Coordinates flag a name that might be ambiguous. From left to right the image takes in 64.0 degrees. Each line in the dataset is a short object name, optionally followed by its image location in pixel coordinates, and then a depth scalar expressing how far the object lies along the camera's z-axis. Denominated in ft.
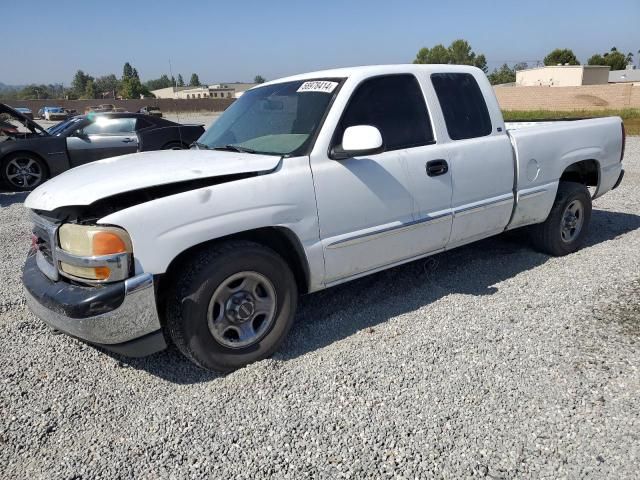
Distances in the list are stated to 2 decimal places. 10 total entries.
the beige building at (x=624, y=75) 231.63
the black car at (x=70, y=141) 31.40
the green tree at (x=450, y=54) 304.50
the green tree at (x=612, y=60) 283.79
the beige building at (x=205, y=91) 346.15
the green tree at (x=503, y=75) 345.72
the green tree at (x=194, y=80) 510.58
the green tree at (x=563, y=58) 268.62
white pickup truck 9.29
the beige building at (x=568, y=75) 185.37
